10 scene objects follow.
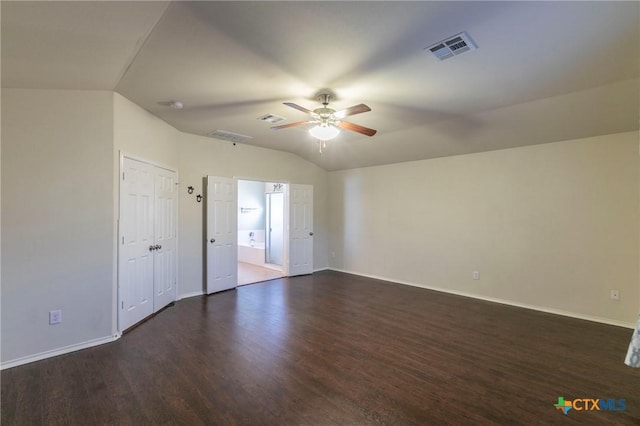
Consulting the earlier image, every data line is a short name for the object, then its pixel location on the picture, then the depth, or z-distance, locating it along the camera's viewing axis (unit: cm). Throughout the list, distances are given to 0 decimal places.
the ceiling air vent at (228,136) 491
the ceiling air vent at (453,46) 222
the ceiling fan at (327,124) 323
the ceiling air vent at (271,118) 409
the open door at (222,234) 519
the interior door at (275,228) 784
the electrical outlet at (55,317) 293
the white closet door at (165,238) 419
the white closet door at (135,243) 345
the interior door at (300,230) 654
